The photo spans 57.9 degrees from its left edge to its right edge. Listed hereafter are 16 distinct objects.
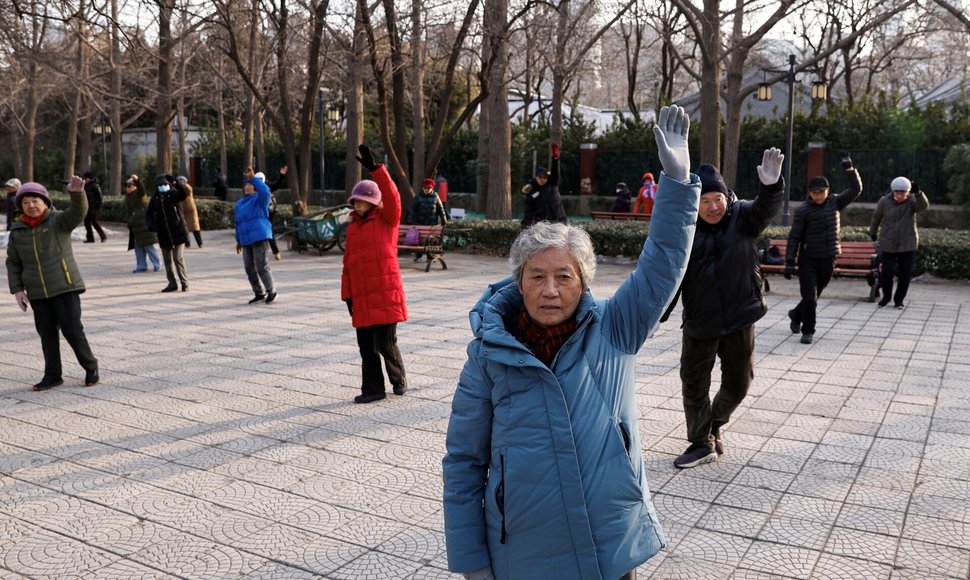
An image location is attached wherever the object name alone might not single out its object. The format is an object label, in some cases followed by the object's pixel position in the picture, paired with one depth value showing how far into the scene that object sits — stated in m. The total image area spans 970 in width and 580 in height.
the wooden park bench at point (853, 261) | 12.28
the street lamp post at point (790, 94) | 20.81
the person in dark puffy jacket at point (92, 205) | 19.75
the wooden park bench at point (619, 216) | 22.08
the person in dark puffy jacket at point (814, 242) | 8.71
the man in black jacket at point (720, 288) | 4.81
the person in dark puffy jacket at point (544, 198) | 13.37
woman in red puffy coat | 6.36
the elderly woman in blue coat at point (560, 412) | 2.29
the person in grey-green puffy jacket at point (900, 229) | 10.66
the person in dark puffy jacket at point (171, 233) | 12.33
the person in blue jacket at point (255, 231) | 10.91
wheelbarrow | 17.12
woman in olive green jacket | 6.71
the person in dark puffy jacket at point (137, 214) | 13.95
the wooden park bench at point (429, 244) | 14.91
